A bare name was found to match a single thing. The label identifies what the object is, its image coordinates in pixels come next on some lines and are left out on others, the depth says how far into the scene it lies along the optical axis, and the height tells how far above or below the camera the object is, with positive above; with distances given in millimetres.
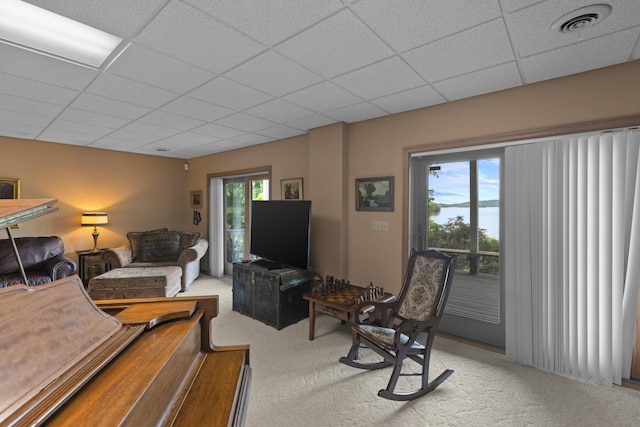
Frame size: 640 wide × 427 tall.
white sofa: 4755 -653
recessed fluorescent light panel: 1623 +1072
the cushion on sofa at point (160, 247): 5070 -593
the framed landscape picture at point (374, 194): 3357 +205
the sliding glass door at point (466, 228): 2887 -172
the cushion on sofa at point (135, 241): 5078 -492
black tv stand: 3432 -976
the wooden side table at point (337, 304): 2783 -884
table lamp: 4953 -126
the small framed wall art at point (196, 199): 6143 +267
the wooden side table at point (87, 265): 4922 -875
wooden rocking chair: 2191 -880
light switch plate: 3389 -165
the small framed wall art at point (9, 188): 4355 +360
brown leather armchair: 3779 -642
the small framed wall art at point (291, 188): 4395 +346
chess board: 2871 -862
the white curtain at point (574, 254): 2197 -341
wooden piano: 704 -461
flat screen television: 3508 -259
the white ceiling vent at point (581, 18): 1562 +1051
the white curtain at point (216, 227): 5840 -294
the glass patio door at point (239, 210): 5340 +37
